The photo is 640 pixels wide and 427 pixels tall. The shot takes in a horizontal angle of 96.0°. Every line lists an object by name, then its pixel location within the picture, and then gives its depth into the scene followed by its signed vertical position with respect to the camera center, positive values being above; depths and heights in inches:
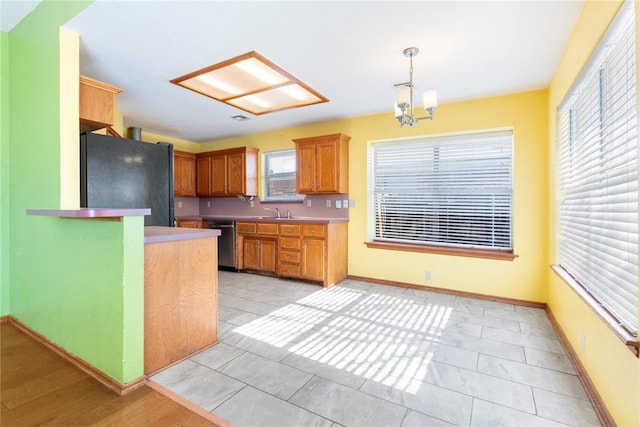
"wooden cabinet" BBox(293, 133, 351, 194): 169.2 +28.4
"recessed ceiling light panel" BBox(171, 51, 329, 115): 111.0 +56.6
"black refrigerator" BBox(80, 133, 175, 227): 98.2 +13.5
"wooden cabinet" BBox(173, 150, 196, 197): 219.3 +29.0
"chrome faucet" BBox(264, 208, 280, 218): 204.4 -0.1
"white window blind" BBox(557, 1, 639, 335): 53.7 +8.0
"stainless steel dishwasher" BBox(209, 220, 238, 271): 194.2 -23.2
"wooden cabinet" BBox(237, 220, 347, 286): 161.0 -23.3
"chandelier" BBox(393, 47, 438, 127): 92.7 +36.1
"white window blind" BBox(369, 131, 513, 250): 139.3 +10.8
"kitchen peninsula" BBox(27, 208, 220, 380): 72.9 -22.3
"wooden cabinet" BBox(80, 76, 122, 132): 96.3 +37.2
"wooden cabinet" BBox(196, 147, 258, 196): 207.9 +29.2
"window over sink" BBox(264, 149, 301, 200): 204.2 +26.0
